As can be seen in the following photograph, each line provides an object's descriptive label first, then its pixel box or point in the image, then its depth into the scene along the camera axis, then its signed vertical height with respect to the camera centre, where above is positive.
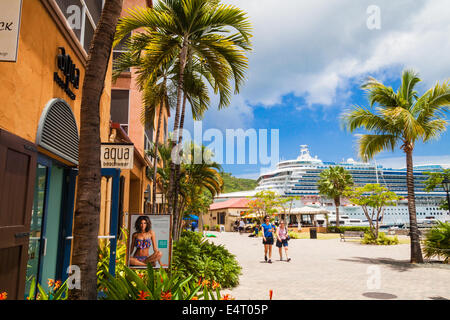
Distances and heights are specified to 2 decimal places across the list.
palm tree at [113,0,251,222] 8.10 +4.48
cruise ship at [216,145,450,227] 86.44 +7.64
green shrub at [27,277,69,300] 3.46 -1.02
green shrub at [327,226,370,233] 39.15 -2.49
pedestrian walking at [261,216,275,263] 12.03 -0.96
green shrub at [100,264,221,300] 3.30 -0.90
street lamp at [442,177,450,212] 12.58 +1.00
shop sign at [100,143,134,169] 5.43 +0.82
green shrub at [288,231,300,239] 29.05 -2.53
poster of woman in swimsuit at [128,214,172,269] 5.05 -0.56
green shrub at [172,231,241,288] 6.93 -1.28
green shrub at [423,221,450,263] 11.21 -1.16
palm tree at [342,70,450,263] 11.30 +3.31
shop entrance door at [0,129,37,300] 3.44 -0.04
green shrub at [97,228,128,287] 5.75 -1.02
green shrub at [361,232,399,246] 20.41 -1.95
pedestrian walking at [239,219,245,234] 37.57 -2.34
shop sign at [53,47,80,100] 5.33 +2.28
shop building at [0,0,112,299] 3.62 +0.93
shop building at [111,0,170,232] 15.95 +4.30
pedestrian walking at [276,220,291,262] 12.45 -1.14
